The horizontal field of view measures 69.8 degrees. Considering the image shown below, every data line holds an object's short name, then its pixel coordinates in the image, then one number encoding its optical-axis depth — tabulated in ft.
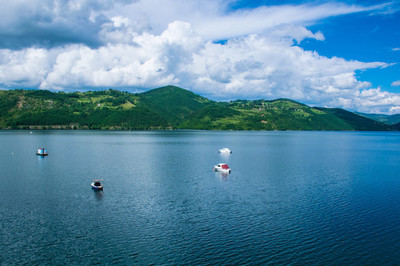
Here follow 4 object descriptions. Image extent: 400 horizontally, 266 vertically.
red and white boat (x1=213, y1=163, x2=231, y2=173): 270.57
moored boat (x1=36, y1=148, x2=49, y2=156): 388.98
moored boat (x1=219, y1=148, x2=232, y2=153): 446.60
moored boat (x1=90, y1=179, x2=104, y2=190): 192.24
